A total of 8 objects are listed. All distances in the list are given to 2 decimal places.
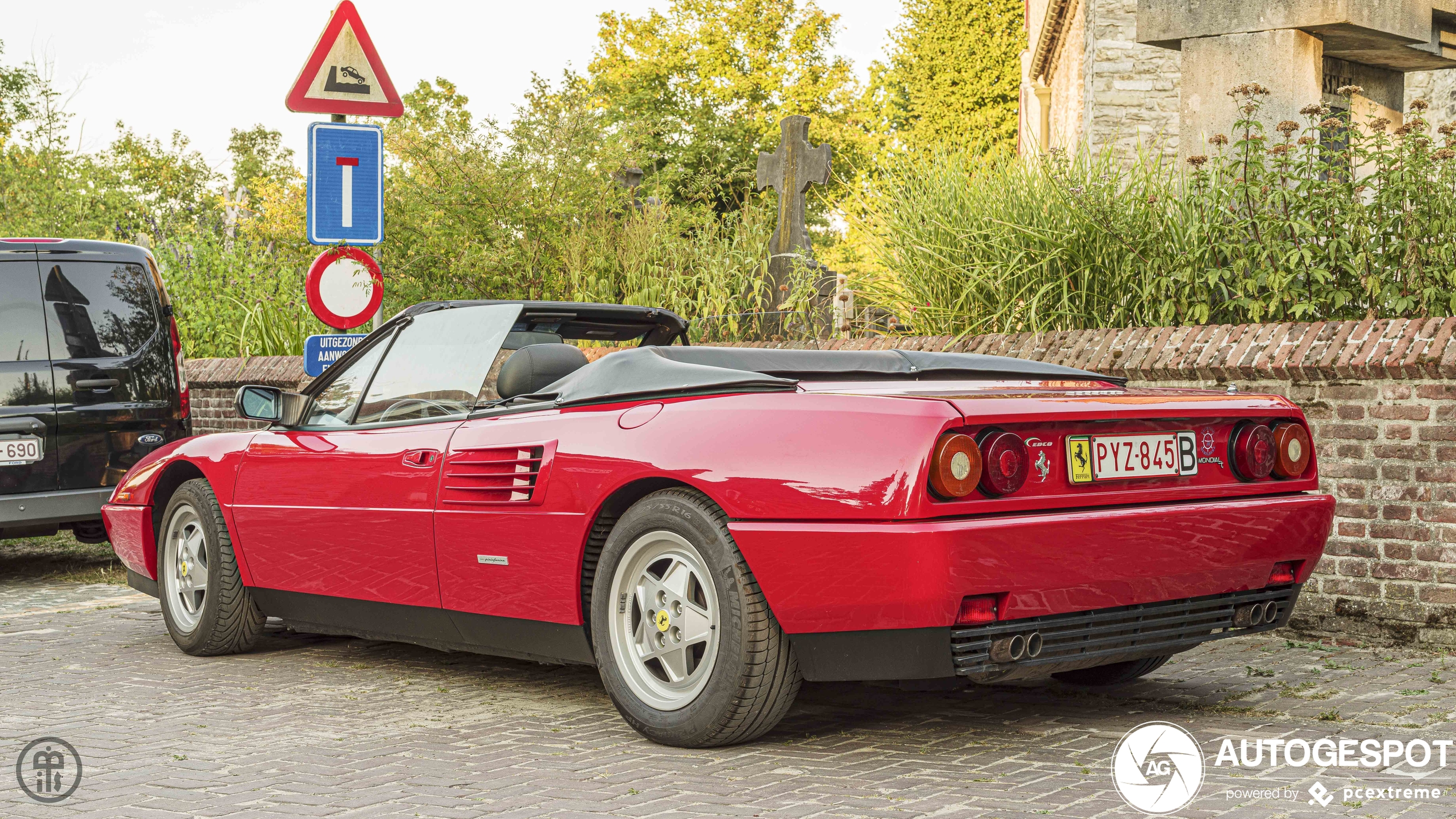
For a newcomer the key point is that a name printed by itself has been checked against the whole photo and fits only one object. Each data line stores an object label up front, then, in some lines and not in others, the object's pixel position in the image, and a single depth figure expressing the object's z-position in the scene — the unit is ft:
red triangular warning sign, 27.63
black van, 26.27
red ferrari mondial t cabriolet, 11.82
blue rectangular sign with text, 27.27
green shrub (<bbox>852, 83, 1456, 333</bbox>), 22.43
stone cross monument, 41.91
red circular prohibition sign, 27.76
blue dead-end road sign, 27.76
